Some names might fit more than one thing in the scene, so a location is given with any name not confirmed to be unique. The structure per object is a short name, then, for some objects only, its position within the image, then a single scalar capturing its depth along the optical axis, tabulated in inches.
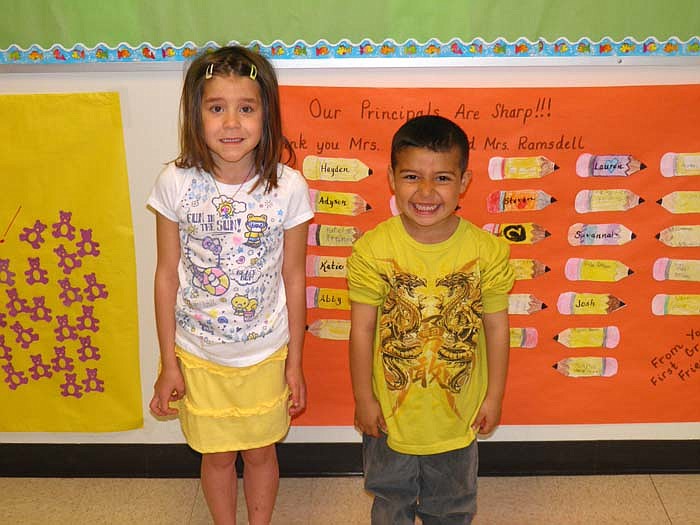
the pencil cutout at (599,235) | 77.0
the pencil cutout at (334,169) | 74.5
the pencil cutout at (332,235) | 77.1
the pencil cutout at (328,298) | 79.5
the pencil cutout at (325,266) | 78.4
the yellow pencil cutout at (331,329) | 80.4
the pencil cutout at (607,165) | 74.4
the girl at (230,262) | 60.6
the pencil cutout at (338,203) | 75.8
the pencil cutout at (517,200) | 75.7
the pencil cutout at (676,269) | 78.3
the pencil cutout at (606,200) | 75.7
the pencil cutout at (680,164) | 74.5
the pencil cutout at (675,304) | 79.5
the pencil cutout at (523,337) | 80.7
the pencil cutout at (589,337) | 80.7
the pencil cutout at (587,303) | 79.5
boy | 60.9
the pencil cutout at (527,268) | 78.2
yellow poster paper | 73.7
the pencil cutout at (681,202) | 75.9
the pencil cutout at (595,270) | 78.3
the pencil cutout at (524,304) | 79.6
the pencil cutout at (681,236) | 77.1
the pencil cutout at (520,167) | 74.5
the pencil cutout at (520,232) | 76.8
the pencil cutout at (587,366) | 82.0
